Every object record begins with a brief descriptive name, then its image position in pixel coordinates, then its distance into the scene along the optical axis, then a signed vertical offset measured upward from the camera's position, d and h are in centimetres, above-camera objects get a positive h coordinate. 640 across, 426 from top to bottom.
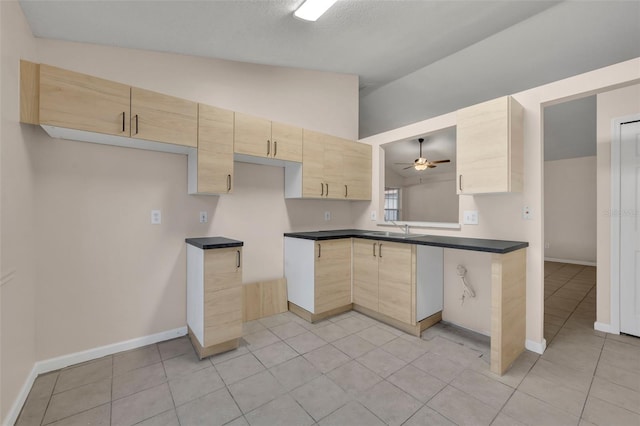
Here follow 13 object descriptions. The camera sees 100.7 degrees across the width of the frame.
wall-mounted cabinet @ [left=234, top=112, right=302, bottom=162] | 254 +77
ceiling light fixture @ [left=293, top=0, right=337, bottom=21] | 197 +157
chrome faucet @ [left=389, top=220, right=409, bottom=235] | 310 -16
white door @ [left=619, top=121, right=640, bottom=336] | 251 -13
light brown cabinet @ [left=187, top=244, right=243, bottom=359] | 213 -71
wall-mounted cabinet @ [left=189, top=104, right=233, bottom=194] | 230 +54
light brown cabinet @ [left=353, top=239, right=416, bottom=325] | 250 -65
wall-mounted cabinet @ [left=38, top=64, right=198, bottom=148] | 172 +76
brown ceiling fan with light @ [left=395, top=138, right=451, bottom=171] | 584 +111
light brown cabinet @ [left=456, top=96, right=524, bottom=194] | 209 +56
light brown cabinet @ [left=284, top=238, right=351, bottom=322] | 283 -70
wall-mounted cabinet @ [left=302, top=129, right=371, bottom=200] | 303 +57
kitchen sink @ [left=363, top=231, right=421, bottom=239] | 299 -24
